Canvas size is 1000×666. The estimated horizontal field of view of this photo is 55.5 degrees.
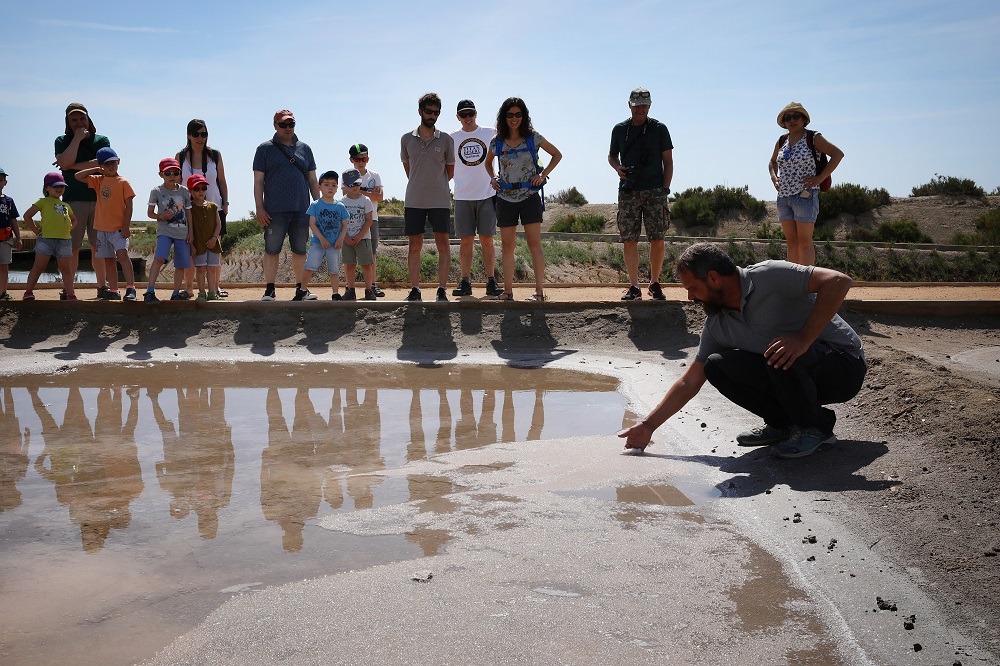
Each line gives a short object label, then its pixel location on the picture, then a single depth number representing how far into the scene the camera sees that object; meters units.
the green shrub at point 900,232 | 24.48
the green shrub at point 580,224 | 30.79
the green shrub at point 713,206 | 29.56
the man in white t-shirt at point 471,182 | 9.20
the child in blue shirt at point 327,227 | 9.20
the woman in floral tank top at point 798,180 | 8.14
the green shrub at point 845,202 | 27.70
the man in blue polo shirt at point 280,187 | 9.20
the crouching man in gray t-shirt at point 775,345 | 4.34
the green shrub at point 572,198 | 39.62
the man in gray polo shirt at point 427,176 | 9.07
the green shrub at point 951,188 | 29.20
